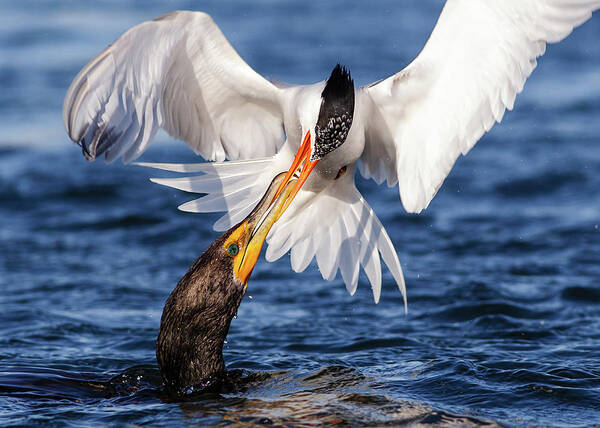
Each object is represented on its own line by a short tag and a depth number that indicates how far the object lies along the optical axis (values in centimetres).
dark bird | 930
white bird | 1034
